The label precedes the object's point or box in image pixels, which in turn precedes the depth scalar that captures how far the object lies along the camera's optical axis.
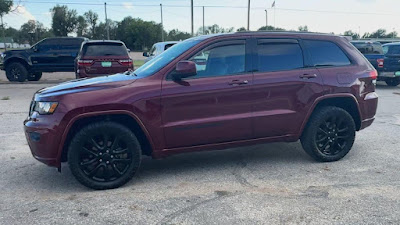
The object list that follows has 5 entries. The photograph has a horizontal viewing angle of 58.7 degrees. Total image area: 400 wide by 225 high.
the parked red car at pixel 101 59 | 10.92
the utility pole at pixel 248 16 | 38.24
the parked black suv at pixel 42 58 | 15.28
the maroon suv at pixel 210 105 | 3.95
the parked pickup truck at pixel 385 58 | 14.41
